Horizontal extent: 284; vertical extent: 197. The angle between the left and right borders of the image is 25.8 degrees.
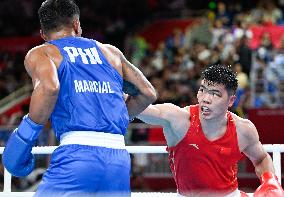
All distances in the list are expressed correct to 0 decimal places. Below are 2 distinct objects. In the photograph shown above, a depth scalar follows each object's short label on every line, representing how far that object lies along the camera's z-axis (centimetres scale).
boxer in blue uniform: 298
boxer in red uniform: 413
